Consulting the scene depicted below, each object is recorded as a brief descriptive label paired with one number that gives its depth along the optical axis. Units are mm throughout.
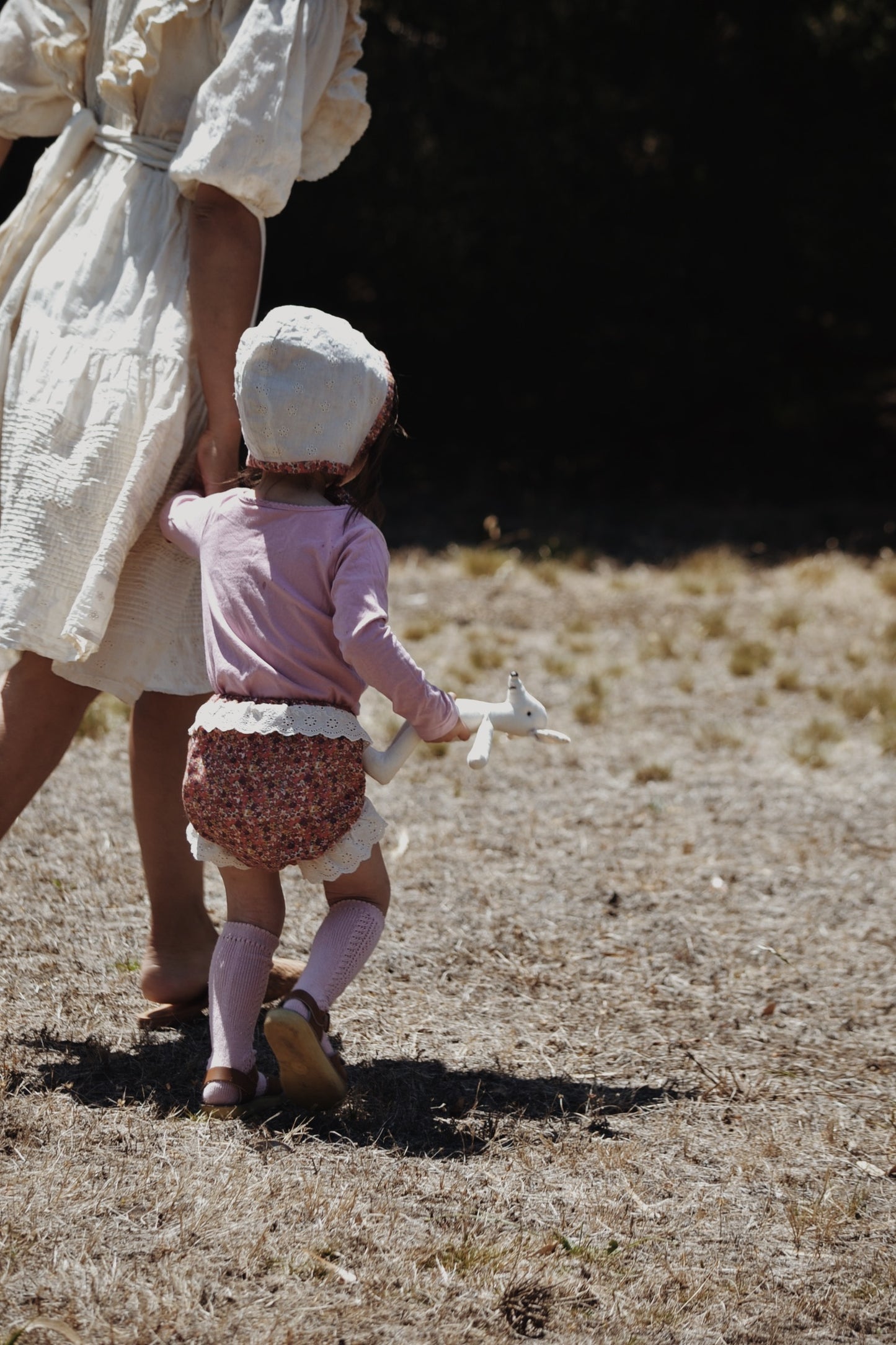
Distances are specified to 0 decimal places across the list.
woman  4953
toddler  4613
